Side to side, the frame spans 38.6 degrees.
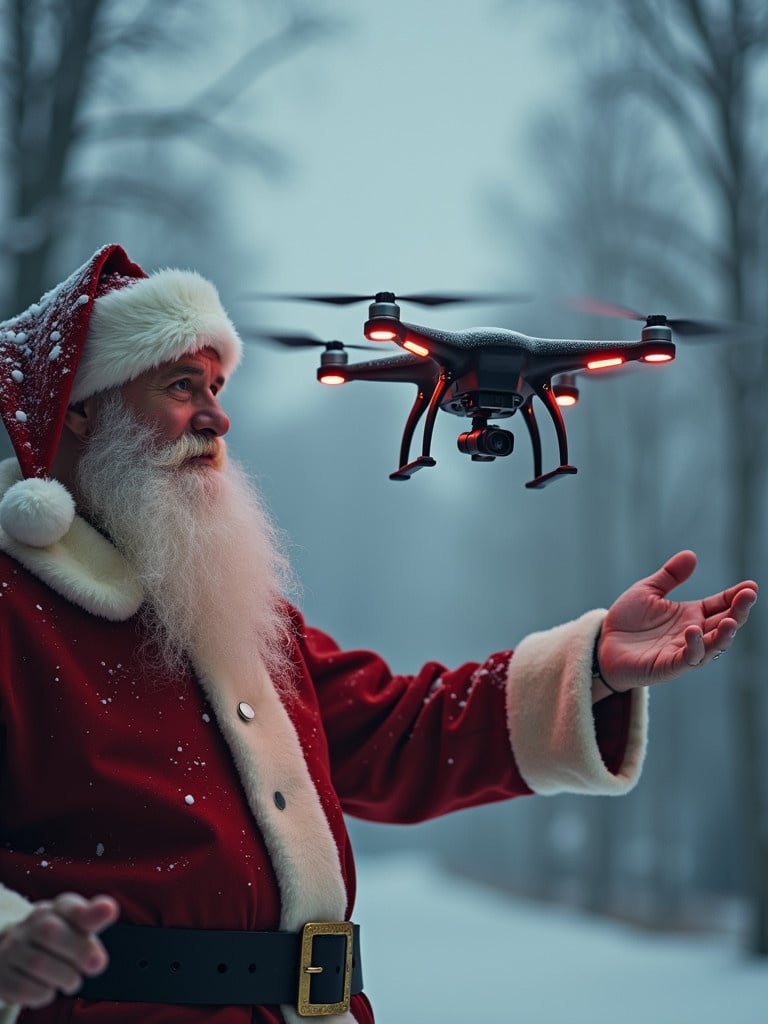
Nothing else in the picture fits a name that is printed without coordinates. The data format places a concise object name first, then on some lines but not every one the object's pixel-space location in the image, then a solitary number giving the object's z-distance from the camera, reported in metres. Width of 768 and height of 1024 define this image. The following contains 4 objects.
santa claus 1.38
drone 1.31
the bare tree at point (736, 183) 4.78
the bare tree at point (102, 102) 3.58
